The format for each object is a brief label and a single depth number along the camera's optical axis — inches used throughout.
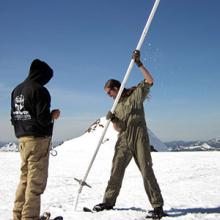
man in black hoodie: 191.2
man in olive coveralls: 231.3
